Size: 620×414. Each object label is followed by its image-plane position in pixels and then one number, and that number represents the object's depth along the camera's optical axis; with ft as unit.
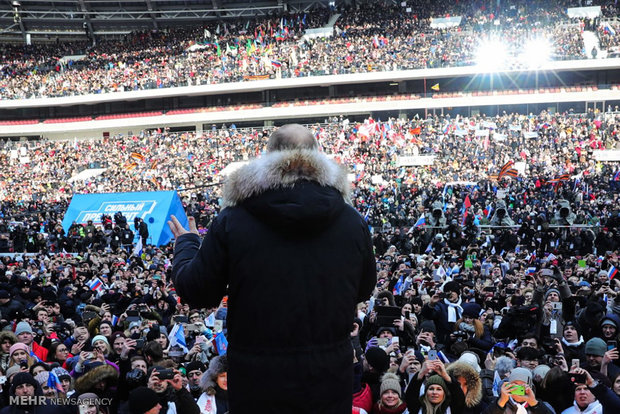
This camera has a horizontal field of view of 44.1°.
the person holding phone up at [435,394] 16.19
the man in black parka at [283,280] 8.66
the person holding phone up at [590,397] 17.39
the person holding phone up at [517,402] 16.30
